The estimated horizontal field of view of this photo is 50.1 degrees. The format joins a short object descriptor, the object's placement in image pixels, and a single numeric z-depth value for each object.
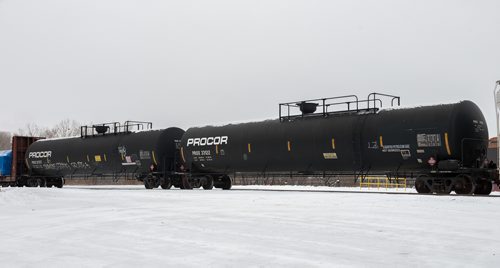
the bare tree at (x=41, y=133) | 97.94
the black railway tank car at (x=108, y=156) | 30.20
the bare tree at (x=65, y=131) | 92.01
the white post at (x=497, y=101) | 18.81
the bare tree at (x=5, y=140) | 110.88
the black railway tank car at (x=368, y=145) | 19.91
